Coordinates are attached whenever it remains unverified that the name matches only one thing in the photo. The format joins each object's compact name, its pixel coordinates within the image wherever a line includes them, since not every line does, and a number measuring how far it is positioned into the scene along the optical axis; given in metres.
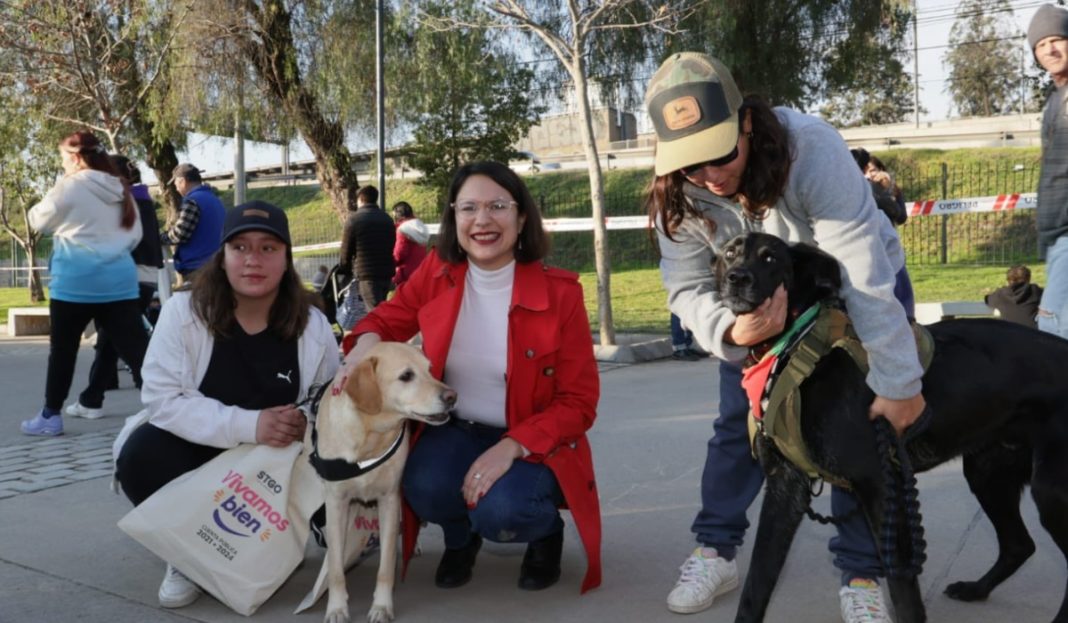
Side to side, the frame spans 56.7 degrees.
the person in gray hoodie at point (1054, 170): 3.77
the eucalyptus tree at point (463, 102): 13.01
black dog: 2.73
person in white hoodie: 6.43
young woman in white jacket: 3.56
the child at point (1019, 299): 8.51
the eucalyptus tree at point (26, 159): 18.53
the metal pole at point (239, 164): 17.42
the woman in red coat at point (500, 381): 3.49
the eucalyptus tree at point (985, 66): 46.25
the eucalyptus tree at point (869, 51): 17.45
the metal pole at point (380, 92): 12.98
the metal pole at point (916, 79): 41.01
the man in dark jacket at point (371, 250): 10.20
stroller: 10.55
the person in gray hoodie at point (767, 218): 2.74
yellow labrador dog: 3.32
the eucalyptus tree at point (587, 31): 9.79
